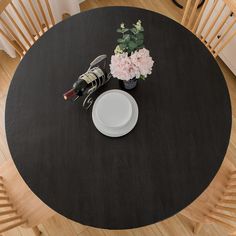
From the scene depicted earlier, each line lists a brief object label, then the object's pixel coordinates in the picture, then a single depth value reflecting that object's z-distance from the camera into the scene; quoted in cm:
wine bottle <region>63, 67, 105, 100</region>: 125
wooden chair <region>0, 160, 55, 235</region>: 138
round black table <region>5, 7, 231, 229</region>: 121
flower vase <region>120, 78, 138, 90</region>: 132
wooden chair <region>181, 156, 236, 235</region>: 139
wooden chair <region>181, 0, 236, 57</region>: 148
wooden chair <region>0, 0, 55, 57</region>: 149
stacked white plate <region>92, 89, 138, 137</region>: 128
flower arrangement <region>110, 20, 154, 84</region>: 111
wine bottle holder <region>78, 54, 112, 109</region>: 129
